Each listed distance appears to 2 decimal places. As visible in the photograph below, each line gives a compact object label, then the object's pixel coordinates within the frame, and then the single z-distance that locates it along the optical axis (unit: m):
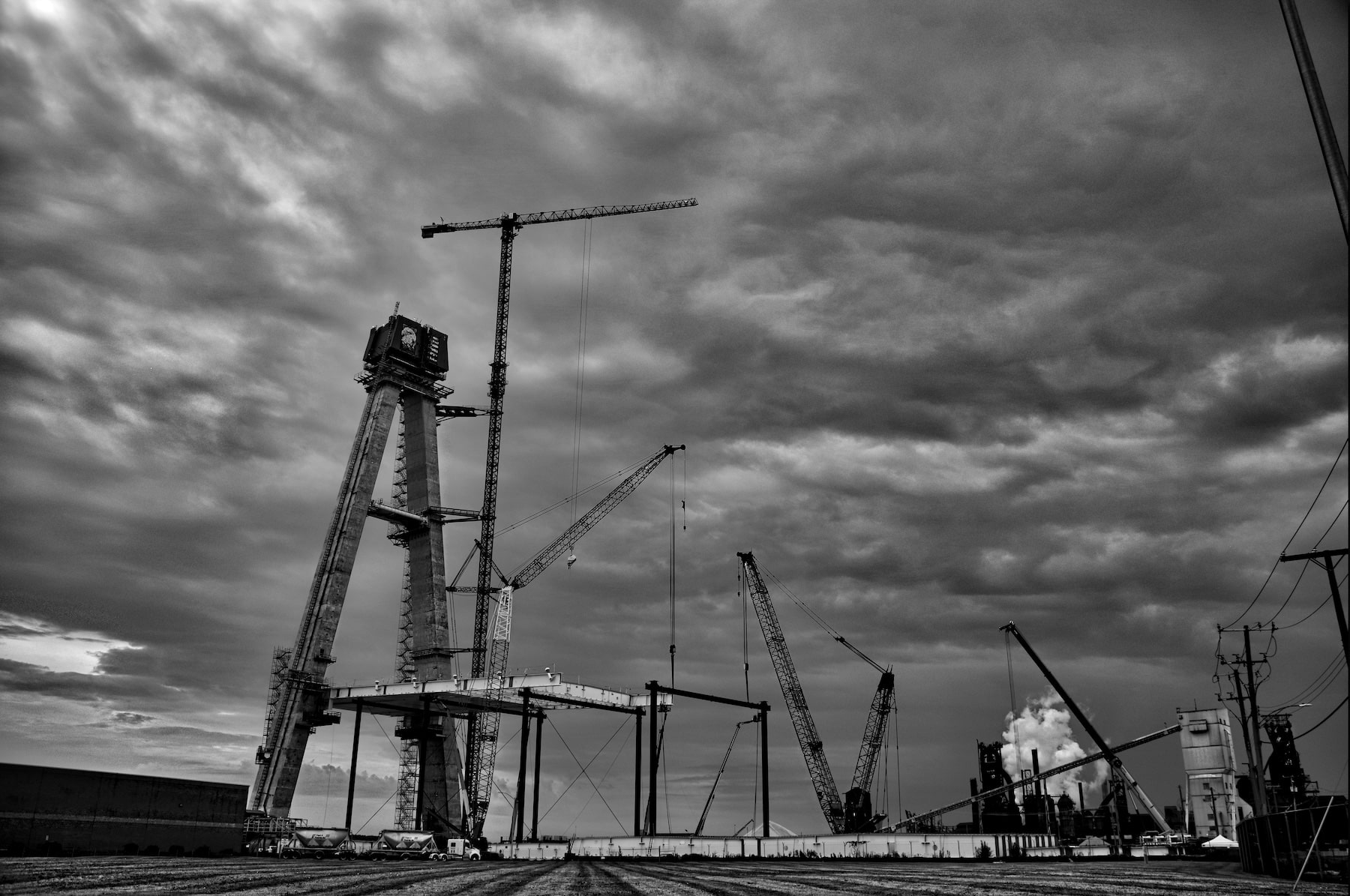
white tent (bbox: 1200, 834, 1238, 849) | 100.00
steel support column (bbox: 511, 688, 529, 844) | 105.94
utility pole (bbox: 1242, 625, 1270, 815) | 57.34
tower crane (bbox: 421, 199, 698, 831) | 122.50
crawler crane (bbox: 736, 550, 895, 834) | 145.00
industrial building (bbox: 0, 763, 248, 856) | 63.75
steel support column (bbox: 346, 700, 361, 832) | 115.94
